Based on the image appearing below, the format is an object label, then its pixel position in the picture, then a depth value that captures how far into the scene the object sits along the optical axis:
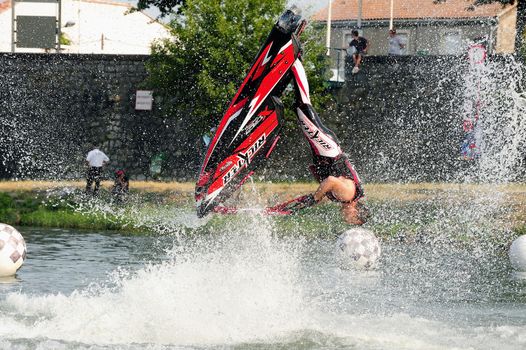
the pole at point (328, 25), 52.83
